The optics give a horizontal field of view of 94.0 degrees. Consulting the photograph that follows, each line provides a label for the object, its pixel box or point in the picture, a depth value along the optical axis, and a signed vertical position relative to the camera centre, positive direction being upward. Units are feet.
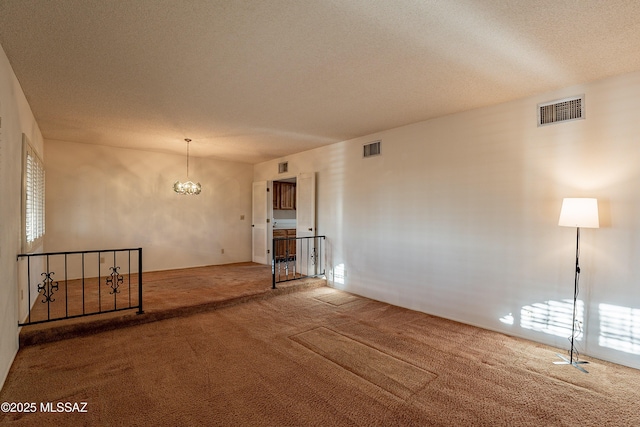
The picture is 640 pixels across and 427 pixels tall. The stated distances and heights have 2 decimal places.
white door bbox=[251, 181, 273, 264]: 24.49 -0.97
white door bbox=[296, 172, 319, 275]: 19.94 -0.74
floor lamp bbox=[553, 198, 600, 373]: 8.96 -0.14
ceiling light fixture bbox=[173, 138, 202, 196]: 18.97 +1.40
